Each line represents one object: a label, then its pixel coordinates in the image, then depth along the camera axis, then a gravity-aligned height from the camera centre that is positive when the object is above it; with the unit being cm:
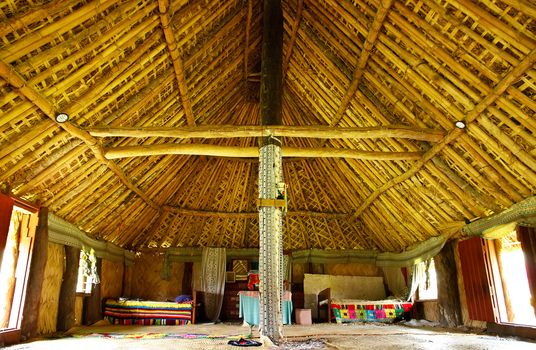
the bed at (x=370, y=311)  1014 -54
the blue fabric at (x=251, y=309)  912 -39
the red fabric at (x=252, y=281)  1017 +26
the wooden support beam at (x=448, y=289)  833 -4
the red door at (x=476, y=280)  721 +12
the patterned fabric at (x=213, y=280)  1124 +35
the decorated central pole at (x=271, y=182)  591 +170
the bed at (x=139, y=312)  960 -43
